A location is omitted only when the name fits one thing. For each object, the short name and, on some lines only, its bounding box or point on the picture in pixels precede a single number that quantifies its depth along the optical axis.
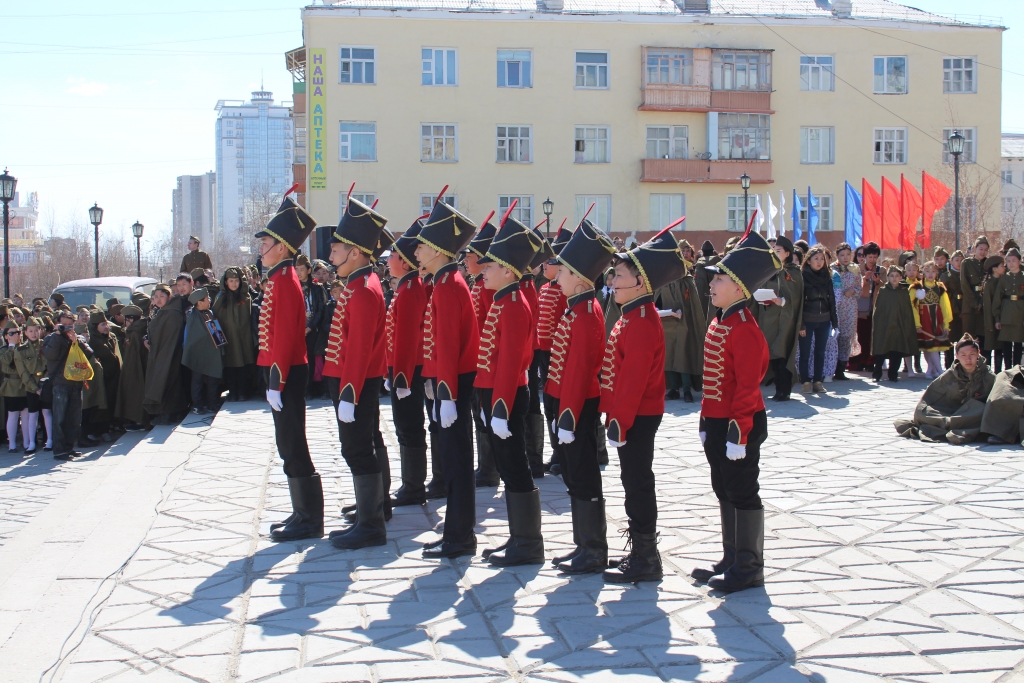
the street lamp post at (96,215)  26.78
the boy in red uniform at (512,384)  5.54
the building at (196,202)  140.88
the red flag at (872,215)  27.14
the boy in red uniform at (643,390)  5.19
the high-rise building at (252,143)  153.00
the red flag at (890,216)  26.59
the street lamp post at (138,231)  30.95
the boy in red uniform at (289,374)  6.21
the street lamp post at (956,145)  23.41
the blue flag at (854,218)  26.09
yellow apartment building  34.47
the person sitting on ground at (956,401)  9.20
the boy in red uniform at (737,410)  5.02
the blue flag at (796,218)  29.21
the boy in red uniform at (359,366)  6.02
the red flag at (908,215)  26.39
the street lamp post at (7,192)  19.21
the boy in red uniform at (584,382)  5.41
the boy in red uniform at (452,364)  5.82
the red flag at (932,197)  26.20
